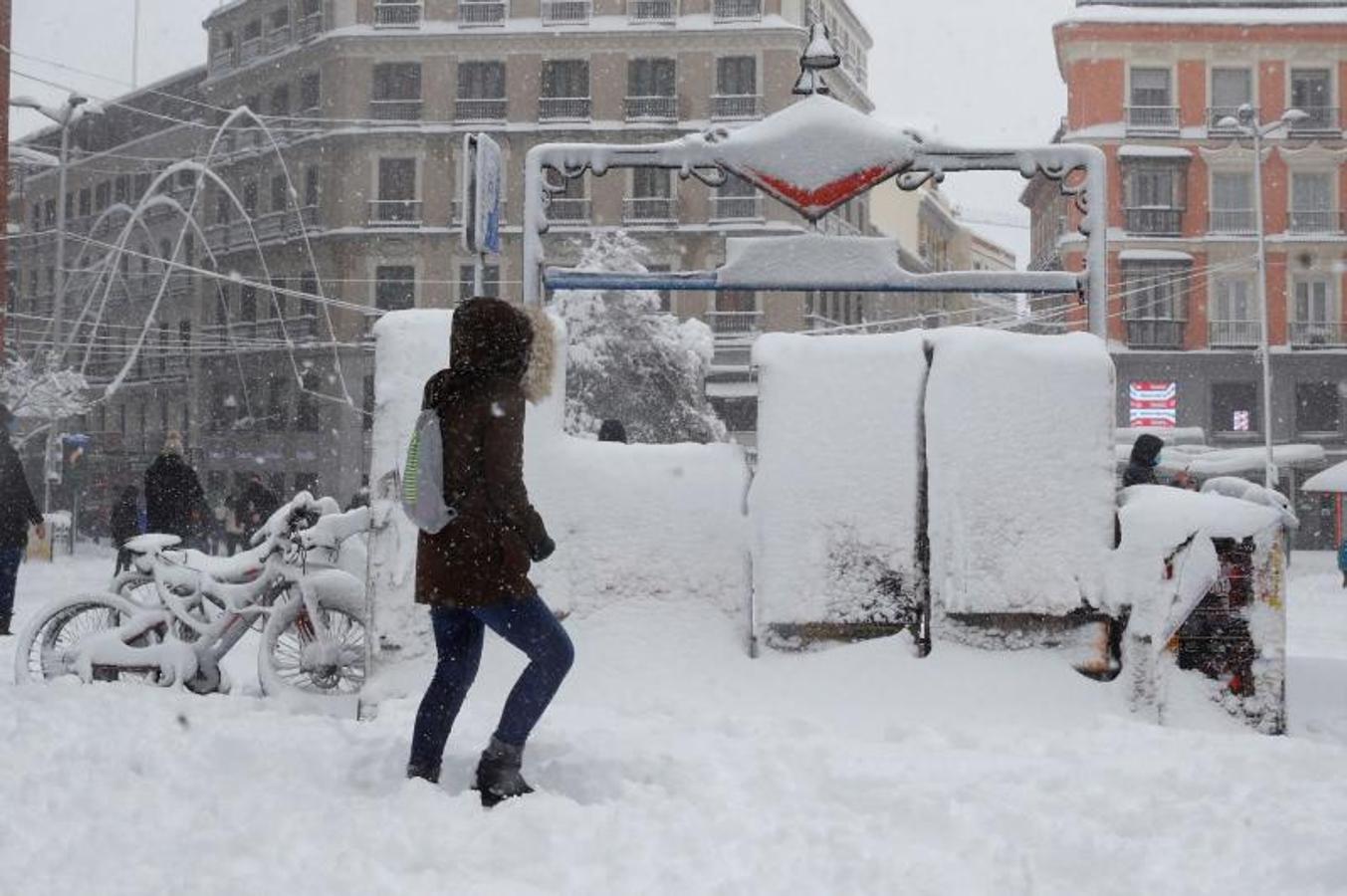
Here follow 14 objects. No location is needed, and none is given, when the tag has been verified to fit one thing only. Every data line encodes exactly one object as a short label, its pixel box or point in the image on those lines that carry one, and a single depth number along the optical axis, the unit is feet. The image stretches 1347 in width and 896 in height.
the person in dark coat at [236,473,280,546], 73.82
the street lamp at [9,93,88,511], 101.40
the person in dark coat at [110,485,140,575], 63.36
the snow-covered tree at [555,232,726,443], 113.50
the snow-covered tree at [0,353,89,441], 103.81
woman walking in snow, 15.38
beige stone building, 153.69
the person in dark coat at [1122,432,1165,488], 36.70
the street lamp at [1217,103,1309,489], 120.67
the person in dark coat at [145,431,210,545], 42.75
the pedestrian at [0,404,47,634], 36.50
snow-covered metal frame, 23.90
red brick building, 146.72
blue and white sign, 23.22
